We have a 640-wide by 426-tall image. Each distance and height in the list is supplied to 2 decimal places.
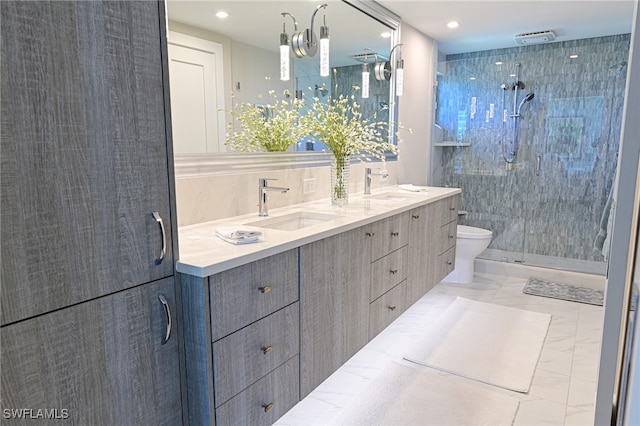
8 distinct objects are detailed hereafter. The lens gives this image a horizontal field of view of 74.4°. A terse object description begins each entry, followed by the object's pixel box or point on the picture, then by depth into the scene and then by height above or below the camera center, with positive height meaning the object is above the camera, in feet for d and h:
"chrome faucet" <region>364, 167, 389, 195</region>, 9.84 -0.64
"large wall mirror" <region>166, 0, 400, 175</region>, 5.92 +1.45
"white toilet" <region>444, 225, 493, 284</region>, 12.96 -2.98
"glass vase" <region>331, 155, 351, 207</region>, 8.08 -0.52
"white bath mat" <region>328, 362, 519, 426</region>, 6.57 -4.09
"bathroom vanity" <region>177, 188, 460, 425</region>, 4.25 -1.84
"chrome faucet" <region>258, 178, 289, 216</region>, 6.75 -0.67
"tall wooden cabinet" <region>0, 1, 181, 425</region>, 2.97 -0.49
